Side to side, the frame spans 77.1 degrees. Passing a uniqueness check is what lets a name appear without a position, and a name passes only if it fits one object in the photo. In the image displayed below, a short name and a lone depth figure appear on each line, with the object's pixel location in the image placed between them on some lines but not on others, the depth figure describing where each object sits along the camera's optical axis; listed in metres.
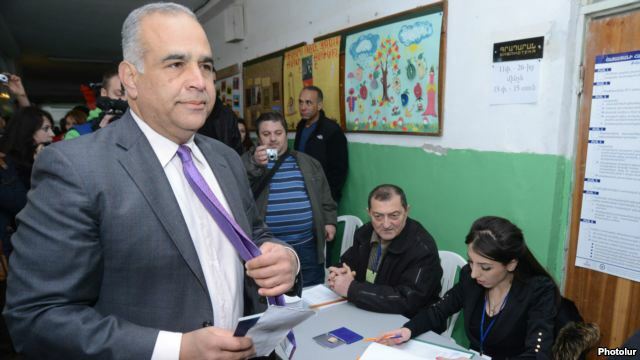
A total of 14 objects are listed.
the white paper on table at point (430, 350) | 1.47
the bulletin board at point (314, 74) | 3.44
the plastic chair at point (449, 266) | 2.35
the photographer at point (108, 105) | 1.94
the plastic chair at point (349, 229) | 3.29
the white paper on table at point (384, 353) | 1.42
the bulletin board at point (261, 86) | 4.38
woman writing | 1.67
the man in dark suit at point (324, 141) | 3.30
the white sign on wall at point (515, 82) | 2.04
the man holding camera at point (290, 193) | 2.82
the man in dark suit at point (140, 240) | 0.73
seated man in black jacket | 1.91
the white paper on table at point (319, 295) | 2.00
